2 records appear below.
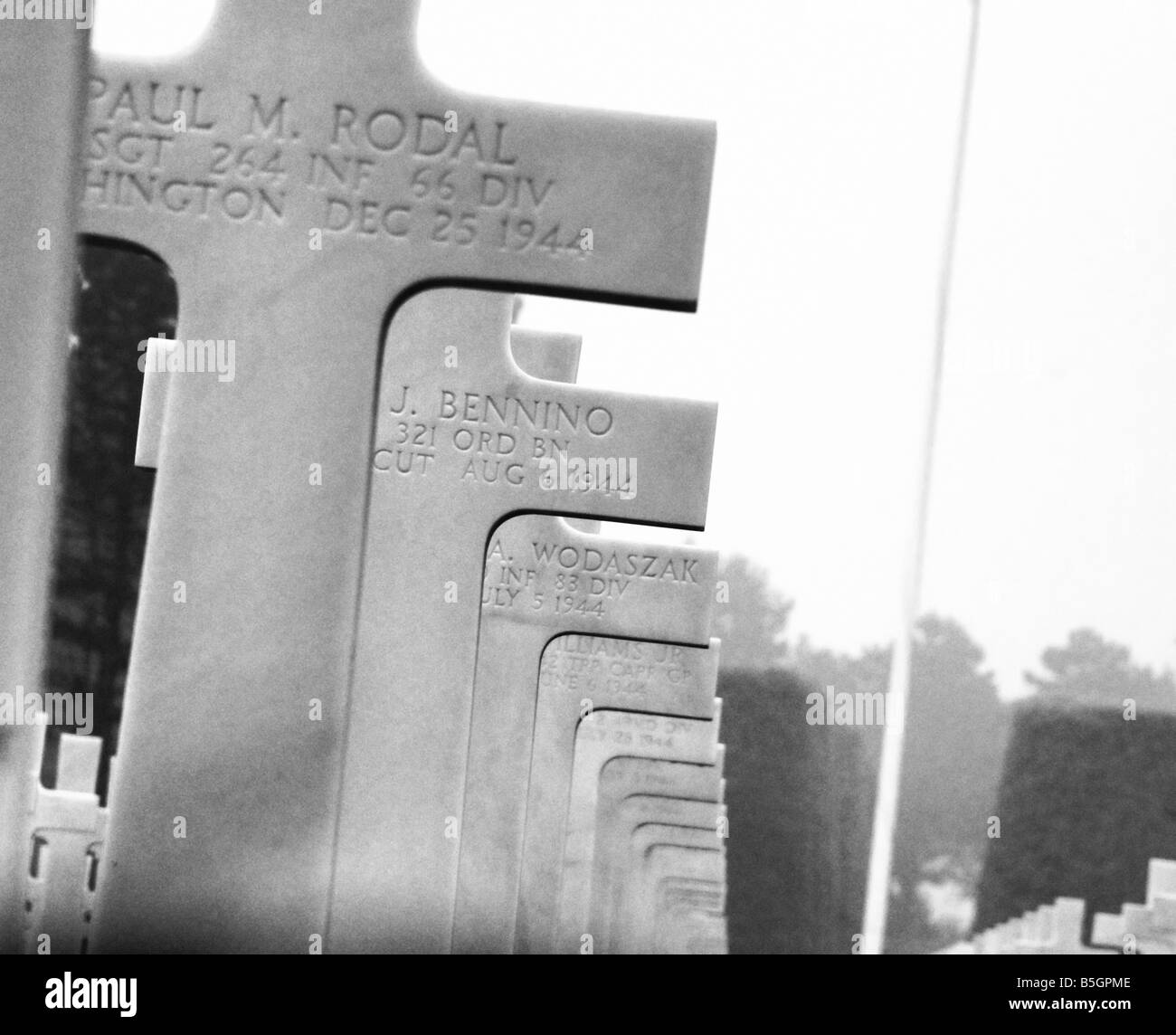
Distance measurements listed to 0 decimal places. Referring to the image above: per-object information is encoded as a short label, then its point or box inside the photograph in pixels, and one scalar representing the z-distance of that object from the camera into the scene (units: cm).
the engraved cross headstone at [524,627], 936
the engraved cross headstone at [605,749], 1409
